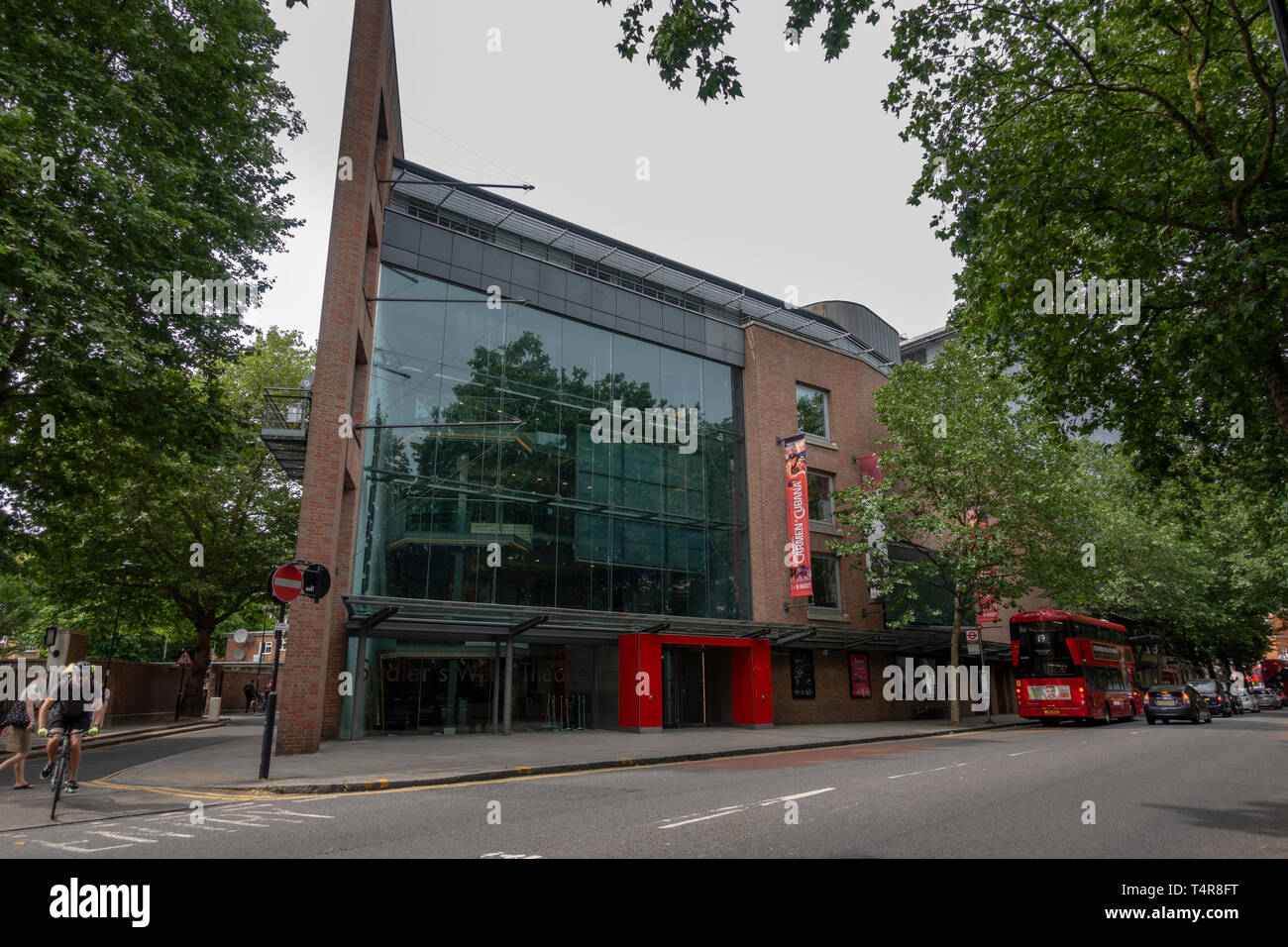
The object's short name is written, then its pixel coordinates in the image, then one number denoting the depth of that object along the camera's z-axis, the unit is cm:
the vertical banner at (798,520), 2556
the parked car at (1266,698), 4927
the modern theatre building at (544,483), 1784
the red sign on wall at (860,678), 2844
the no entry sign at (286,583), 1143
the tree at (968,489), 2675
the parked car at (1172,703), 2959
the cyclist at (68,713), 956
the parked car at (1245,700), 4522
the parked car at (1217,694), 3744
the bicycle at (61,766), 820
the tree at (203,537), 2662
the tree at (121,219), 1170
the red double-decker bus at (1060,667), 2730
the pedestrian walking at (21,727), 1025
